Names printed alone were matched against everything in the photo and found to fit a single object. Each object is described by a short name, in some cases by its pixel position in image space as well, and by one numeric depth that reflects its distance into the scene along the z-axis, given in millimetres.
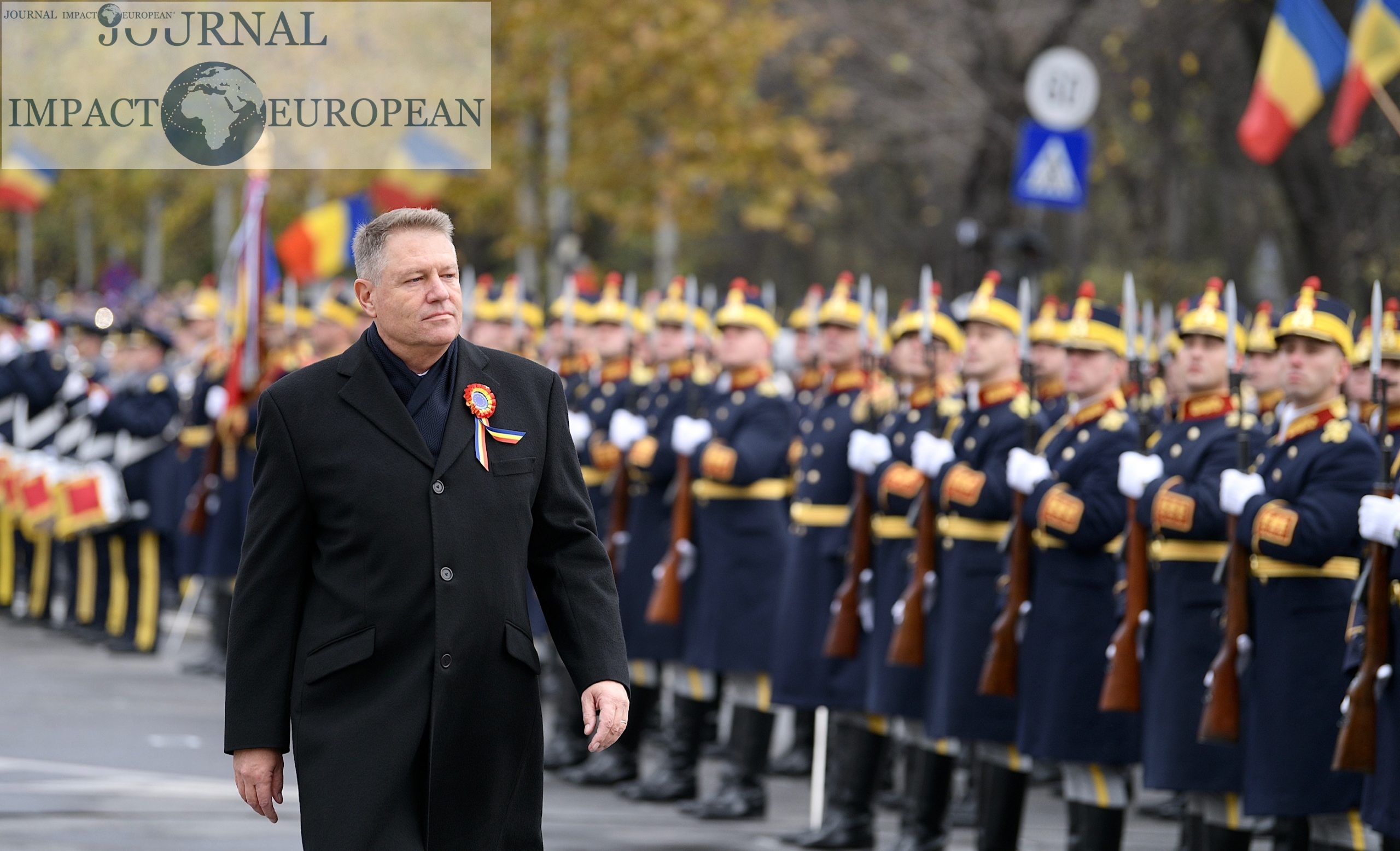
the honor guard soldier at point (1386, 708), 12648
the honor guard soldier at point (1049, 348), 16781
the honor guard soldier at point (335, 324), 25094
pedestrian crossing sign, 26906
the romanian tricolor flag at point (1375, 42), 22094
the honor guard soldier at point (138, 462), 29312
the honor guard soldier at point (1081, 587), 15266
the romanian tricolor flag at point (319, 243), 34594
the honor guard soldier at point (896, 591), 16797
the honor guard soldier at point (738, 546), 19109
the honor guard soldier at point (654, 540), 20078
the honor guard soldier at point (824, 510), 18125
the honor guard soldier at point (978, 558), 16000
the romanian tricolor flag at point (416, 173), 35000
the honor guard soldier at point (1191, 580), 14469
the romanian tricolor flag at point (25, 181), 52344
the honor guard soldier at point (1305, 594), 13687
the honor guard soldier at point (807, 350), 22344
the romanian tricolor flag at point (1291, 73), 24266
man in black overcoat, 8602
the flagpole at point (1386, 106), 19156
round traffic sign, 27875
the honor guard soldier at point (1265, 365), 15742
